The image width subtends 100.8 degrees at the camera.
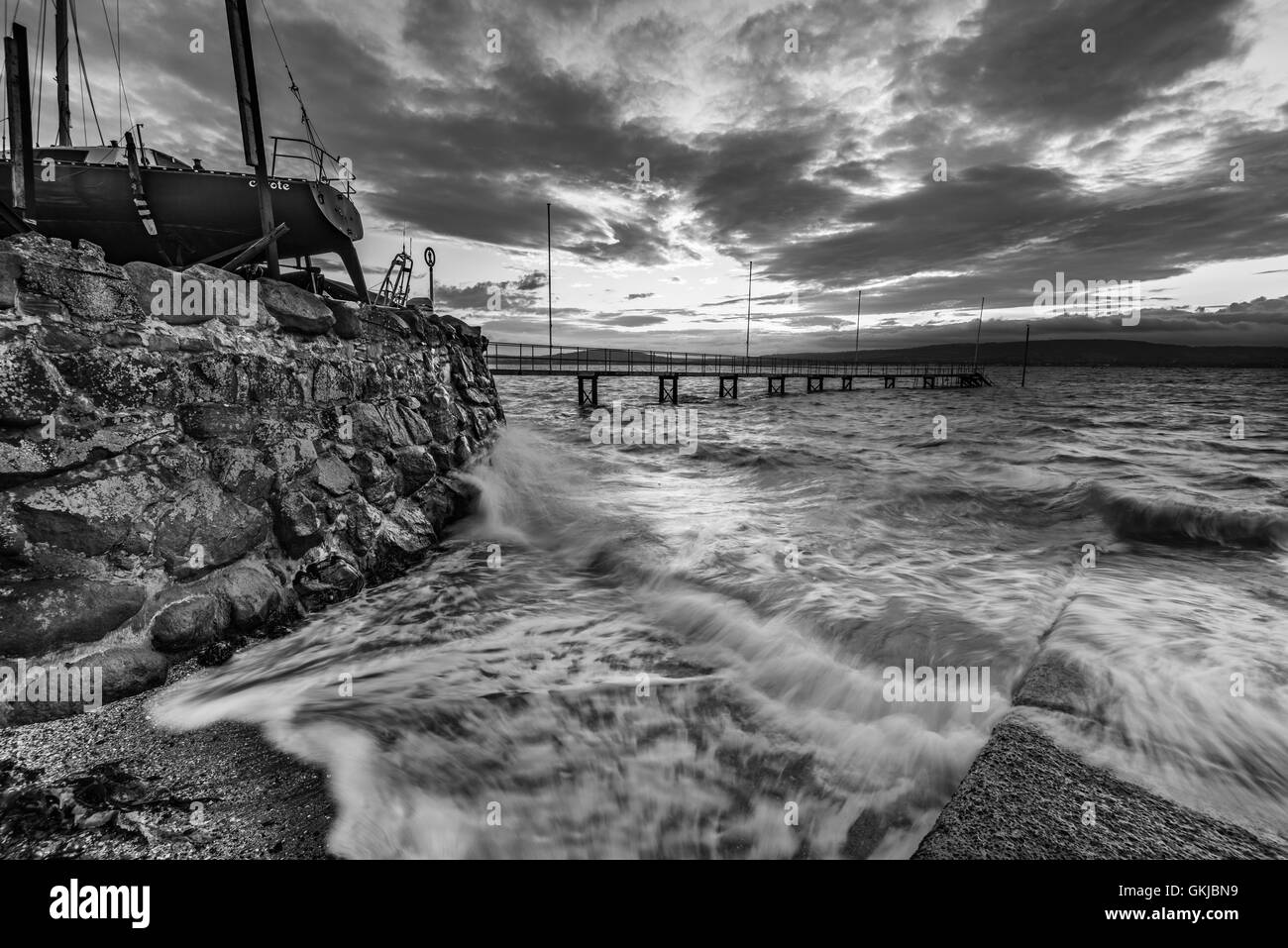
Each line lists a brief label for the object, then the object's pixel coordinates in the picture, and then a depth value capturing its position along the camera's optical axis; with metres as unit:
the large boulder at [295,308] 5.96
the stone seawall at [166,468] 3.78
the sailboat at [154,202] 8.41
